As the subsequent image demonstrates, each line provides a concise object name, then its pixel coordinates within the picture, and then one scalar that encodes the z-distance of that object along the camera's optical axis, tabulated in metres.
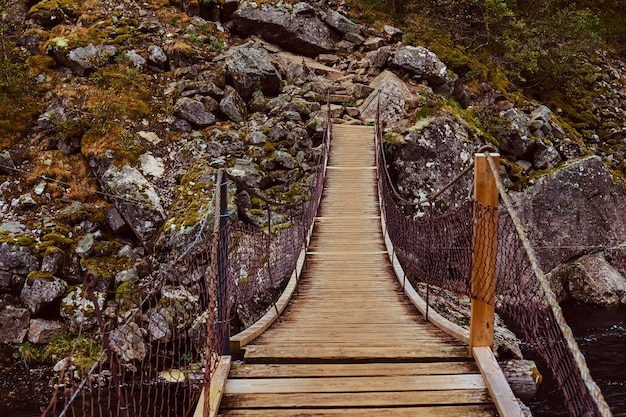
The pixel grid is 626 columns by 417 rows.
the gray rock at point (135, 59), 12.12
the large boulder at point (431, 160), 10.80
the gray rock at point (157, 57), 12.43
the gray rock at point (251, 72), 12.33
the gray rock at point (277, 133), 11.25
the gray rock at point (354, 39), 16.16
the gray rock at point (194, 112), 11.14
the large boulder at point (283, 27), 15.12
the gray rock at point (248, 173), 9.95
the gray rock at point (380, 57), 14.61
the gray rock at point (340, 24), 16.27
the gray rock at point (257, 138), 10.96
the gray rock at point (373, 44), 15.89
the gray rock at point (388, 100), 12.45
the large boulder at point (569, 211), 11.22
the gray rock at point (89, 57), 11.66
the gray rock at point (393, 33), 16.34
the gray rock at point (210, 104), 11.39
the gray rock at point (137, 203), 9.15
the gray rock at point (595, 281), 10.59
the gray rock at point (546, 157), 11.76
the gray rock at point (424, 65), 13.63
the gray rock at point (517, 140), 11.88
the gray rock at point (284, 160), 10.73
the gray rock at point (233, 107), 11.48
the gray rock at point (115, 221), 9.24
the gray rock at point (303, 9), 15.62
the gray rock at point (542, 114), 12.38
